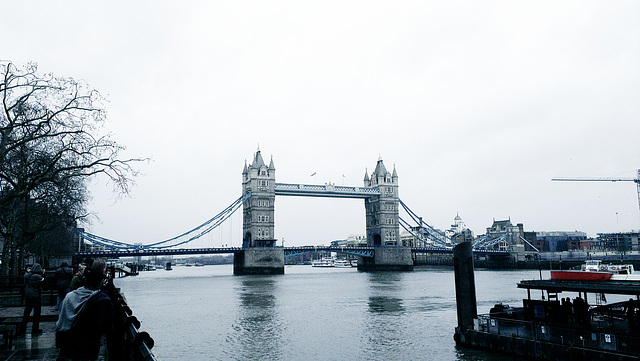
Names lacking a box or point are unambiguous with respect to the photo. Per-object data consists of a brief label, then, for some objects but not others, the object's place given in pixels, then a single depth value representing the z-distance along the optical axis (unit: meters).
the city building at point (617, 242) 122.94
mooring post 16.42
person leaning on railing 4.05
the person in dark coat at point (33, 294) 9.80
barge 12.03
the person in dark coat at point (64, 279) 12.41
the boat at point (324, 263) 152.77
